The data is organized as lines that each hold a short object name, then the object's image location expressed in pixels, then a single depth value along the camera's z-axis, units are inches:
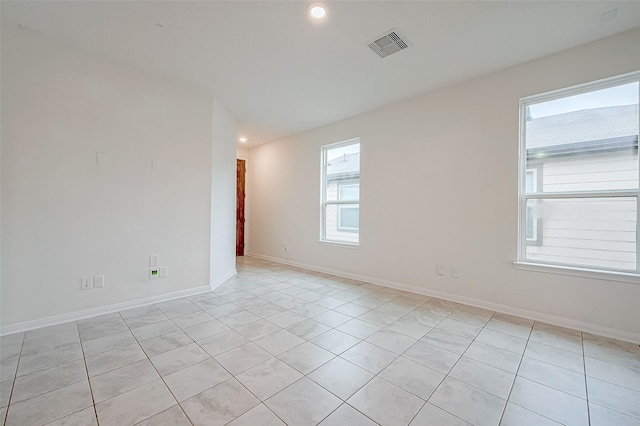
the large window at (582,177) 97.7
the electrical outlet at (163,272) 131.0
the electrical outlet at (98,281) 113.0
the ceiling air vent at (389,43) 97.7
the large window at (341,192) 183.6
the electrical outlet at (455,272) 132.4
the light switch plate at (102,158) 113.5
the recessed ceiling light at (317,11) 84.6
